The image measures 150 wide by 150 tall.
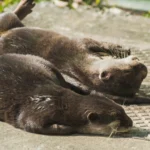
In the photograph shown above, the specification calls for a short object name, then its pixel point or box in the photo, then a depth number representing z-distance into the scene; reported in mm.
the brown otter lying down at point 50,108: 10828
